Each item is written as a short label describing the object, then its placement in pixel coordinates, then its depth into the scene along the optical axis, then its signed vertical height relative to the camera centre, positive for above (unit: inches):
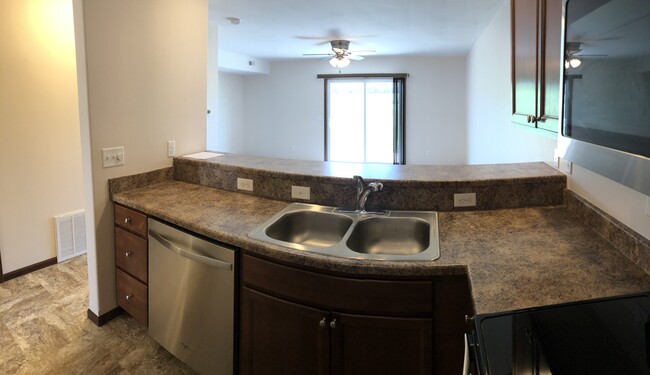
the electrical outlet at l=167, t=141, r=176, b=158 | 102.8 +0.2
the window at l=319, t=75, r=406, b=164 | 329.4 +24.6
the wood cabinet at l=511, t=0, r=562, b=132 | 56.2 +14.2
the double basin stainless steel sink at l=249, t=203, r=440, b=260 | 66.1 -14.6
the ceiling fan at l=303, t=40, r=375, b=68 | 234.5 +60.4
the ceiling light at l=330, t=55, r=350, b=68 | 244.1 +55.7
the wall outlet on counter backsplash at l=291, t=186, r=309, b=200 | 79.0 -9.2
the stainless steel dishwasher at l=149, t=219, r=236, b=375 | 64.2 -27.3
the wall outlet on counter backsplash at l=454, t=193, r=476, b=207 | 71.5 -10.2
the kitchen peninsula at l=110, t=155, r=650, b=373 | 43.5 -12.9
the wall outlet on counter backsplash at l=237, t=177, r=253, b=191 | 86.7 -8.1
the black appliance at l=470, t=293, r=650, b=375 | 26.8 -15.4
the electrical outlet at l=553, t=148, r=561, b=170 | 75.0 -3.6
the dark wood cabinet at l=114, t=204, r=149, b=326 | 82.8 -25.3
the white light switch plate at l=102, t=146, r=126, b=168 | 87.8 -1.5
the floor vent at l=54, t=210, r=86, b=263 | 128.4 -28.9
